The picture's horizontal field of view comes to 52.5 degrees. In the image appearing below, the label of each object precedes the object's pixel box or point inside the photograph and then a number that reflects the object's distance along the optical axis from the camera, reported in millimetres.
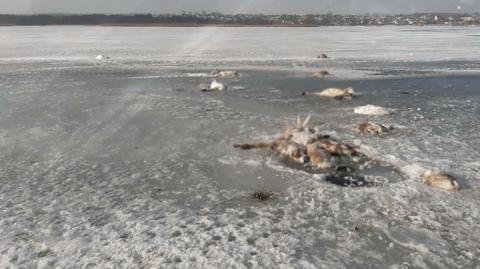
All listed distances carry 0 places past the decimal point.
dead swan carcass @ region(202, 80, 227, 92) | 16391
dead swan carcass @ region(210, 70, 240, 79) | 19634
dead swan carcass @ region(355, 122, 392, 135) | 10125
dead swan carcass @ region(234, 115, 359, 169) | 8156
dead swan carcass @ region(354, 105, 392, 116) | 12309
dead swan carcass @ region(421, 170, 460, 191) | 6857
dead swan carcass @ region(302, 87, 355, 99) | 14773
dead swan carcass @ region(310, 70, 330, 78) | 20109
